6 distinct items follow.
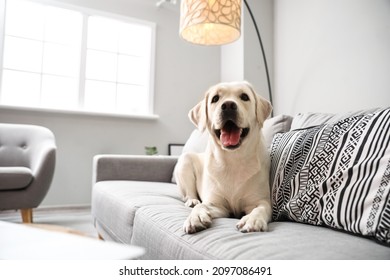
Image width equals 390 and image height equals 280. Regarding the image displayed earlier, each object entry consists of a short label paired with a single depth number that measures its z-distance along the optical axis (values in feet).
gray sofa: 1.93
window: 9.86
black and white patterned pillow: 2.22
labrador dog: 3.43
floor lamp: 6.20
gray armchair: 6.83
